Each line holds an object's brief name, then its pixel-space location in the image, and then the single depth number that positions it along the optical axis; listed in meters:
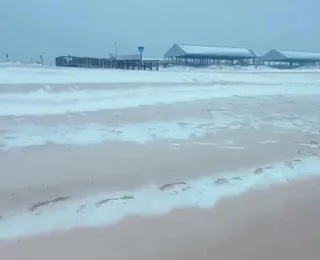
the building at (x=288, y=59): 38.34
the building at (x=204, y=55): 33.81
